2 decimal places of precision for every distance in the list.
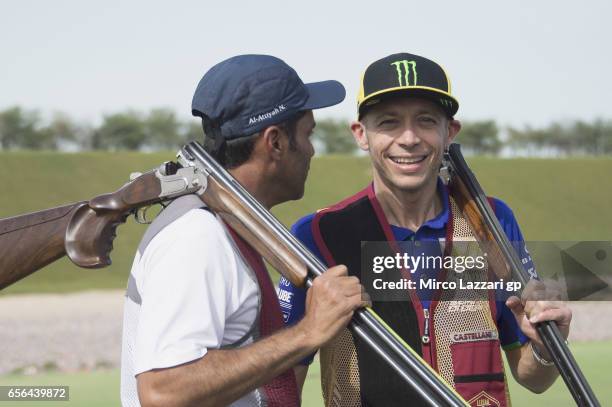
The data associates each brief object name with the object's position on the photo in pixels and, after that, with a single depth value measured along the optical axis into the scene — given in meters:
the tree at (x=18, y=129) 65.00
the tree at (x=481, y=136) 92.25
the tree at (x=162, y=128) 83.69
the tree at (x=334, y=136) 80.62
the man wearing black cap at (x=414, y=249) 3.65
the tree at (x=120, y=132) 74.38
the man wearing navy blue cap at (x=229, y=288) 2.83
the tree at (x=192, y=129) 69.47
